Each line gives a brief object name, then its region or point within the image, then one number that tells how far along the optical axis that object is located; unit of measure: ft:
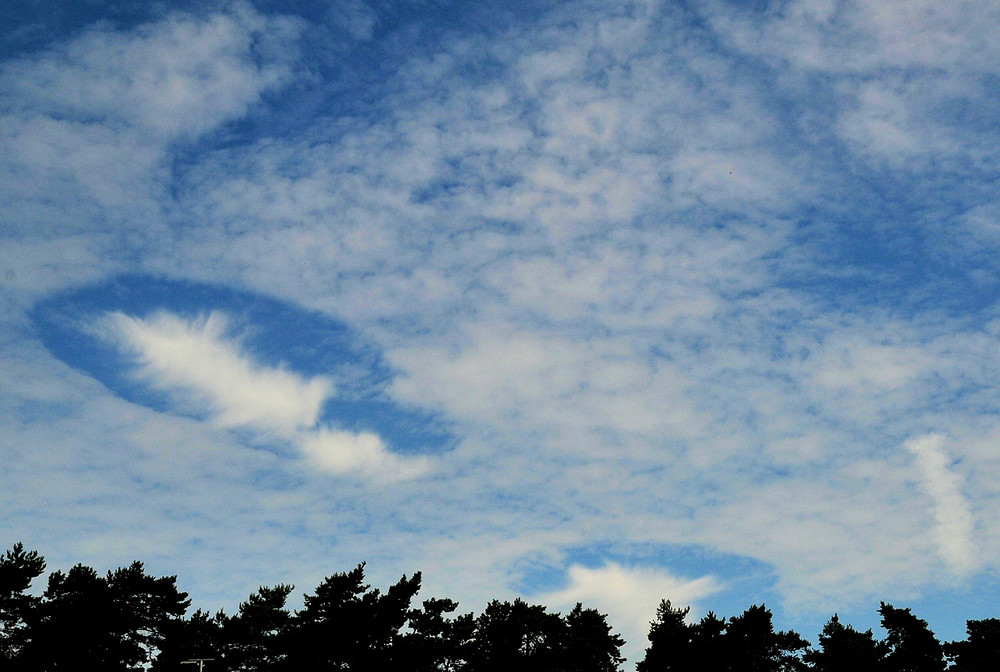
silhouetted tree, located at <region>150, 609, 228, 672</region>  241.76
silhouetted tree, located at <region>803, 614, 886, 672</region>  243.40
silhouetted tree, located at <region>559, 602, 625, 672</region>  250.16
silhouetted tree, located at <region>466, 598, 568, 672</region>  252.83
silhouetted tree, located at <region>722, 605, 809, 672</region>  237.04
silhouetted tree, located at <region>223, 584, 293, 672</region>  242.78
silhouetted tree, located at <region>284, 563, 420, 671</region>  224.53
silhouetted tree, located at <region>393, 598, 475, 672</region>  224.74
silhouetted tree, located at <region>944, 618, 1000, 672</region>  240.94
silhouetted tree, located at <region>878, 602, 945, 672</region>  259.60
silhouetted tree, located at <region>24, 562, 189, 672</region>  212.64
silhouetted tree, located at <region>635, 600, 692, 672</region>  240.73
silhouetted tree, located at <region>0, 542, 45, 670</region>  214.69
